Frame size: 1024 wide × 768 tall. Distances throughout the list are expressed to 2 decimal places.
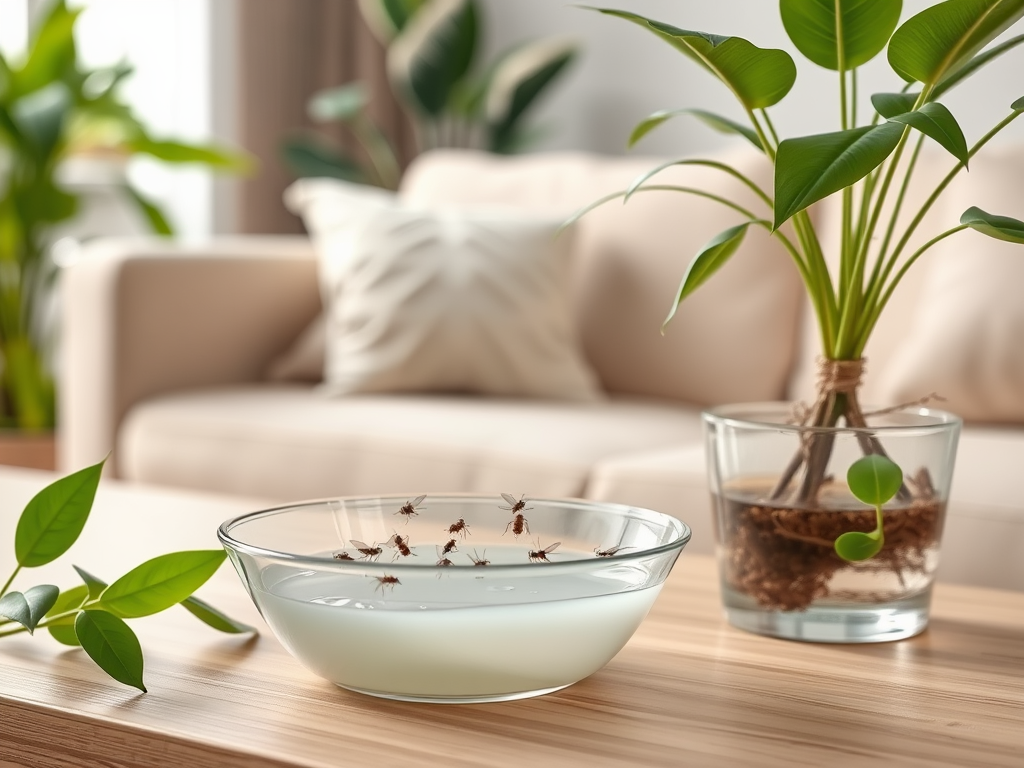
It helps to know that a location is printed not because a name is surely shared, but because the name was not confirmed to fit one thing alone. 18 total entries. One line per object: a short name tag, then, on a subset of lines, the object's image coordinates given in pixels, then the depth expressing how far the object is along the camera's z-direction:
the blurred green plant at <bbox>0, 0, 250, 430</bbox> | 2.83
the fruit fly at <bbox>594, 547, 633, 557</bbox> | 0.77
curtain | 3.59
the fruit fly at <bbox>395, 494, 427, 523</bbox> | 0.80
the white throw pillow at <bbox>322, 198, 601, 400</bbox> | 2.12
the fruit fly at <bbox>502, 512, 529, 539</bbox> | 0.80
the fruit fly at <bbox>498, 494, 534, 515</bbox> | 0.81
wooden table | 0.61
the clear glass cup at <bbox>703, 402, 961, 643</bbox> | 0.81
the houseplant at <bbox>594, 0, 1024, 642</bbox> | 0.74
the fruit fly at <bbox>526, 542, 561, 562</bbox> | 0.73
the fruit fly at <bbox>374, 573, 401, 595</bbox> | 0.66
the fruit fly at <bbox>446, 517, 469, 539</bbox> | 0.79
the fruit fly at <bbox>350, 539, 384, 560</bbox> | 0.75
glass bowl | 0.65
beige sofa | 1.71
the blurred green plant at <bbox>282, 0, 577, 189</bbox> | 3.29
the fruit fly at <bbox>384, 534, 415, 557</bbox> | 0.75
